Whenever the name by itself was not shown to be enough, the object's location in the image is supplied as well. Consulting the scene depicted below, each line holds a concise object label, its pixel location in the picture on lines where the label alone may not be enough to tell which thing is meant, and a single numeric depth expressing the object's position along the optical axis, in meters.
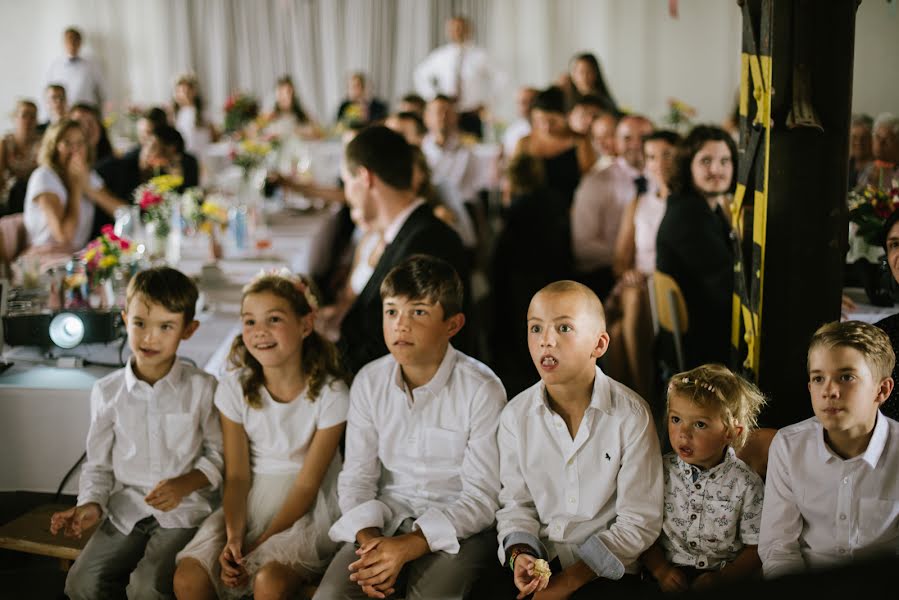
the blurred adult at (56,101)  6.47
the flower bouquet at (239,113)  8.01
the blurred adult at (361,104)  9.52
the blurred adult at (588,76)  7.30
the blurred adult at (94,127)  5.54
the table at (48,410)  2.73
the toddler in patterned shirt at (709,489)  1.99
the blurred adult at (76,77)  10.85
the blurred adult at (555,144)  5.23
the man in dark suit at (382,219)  2.86
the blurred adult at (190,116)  8.66
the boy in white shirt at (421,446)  2.16
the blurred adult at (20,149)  5.78
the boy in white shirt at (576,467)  2.03
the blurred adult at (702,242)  3.28
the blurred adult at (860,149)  4.08
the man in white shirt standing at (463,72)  10.34
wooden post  2.17
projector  2.90
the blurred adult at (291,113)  8.30
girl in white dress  2.35
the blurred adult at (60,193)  4.32
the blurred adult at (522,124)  7.62
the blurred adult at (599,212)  4.68
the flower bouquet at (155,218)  3.88
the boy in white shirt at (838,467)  1.85
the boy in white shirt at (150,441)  2.38
